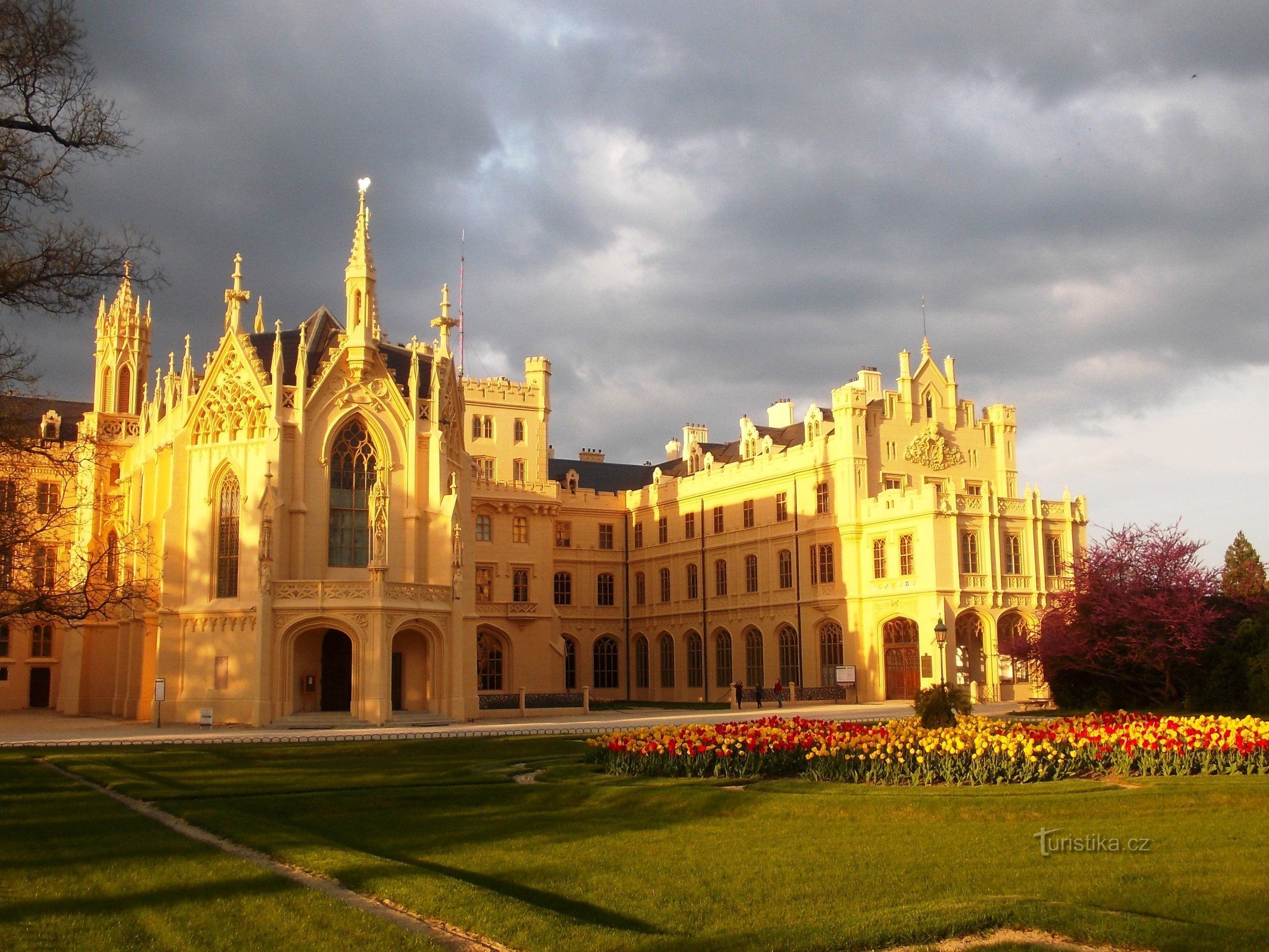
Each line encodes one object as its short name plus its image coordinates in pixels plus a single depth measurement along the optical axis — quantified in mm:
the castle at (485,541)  45656
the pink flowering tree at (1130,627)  38406
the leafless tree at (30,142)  18469
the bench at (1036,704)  45719
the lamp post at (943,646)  52669
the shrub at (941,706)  24625
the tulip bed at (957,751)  19703
